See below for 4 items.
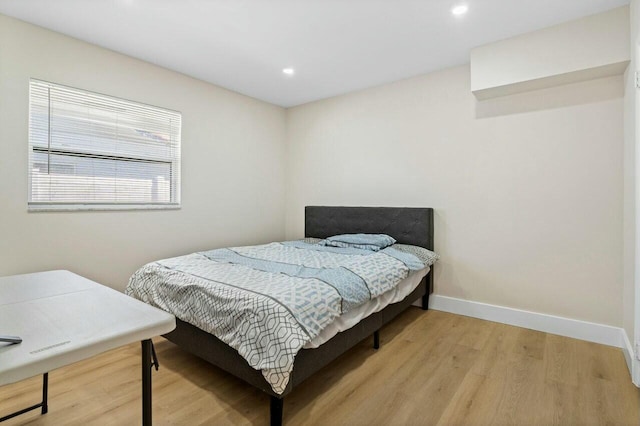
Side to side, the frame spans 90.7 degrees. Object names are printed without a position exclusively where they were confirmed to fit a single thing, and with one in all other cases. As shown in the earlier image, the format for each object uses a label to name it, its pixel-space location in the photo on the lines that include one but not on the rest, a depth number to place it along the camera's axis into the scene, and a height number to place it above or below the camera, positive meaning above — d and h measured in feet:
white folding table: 2.77 -1.22
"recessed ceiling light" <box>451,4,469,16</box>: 7.52 +4.95
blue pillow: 10.36 -0.94
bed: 5.47 -2.51
